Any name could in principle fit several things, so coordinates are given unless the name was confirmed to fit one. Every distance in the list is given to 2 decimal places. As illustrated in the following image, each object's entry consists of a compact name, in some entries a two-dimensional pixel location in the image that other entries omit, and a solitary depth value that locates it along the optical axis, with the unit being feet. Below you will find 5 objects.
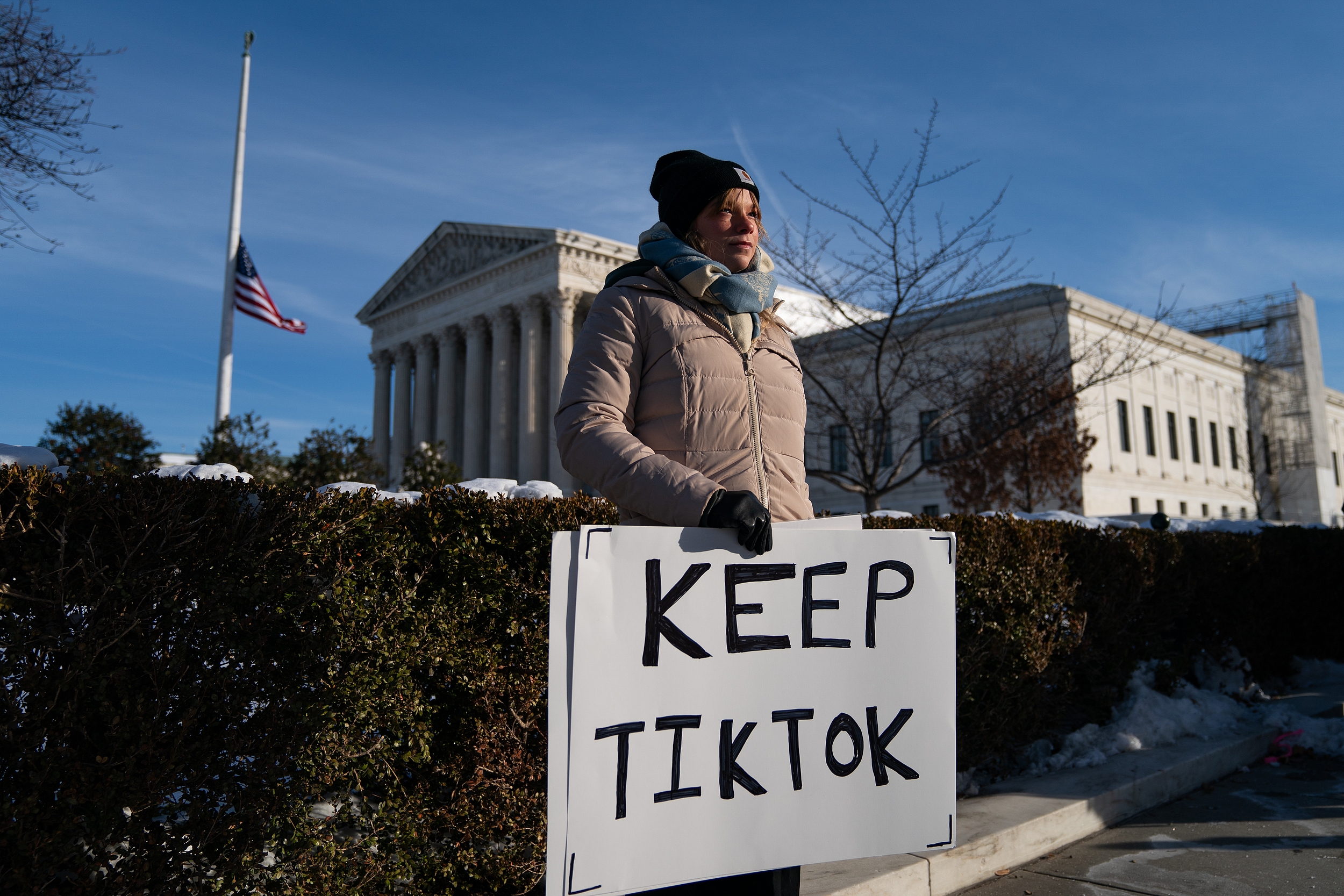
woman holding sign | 6.48
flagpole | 61.98
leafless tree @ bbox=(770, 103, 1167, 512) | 41.37
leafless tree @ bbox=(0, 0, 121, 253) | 30.37
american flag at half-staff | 64.95
